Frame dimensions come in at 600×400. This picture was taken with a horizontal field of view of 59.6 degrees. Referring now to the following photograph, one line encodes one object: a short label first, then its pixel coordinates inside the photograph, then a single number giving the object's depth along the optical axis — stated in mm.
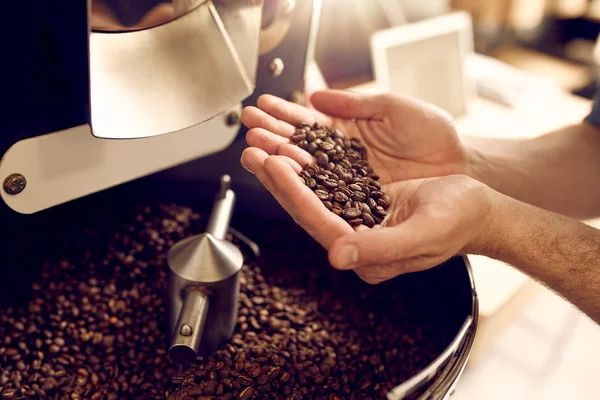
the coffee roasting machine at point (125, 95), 616
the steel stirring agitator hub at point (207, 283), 701
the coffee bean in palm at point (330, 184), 761
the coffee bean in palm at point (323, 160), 798
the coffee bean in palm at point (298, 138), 827
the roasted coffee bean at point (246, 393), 691
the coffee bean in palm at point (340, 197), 744
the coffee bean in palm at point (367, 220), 721
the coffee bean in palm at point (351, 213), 706
